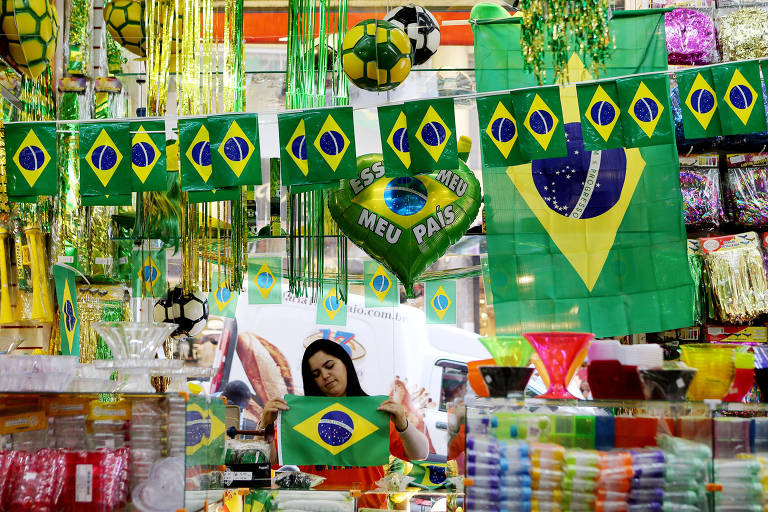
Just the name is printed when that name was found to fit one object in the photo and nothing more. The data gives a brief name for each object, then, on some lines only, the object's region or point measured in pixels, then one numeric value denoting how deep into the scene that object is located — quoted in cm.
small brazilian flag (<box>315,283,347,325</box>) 645
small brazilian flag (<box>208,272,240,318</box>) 626
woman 355
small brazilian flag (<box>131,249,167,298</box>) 538
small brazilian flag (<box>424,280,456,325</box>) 643
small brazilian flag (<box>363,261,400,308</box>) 620
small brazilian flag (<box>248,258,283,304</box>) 611
